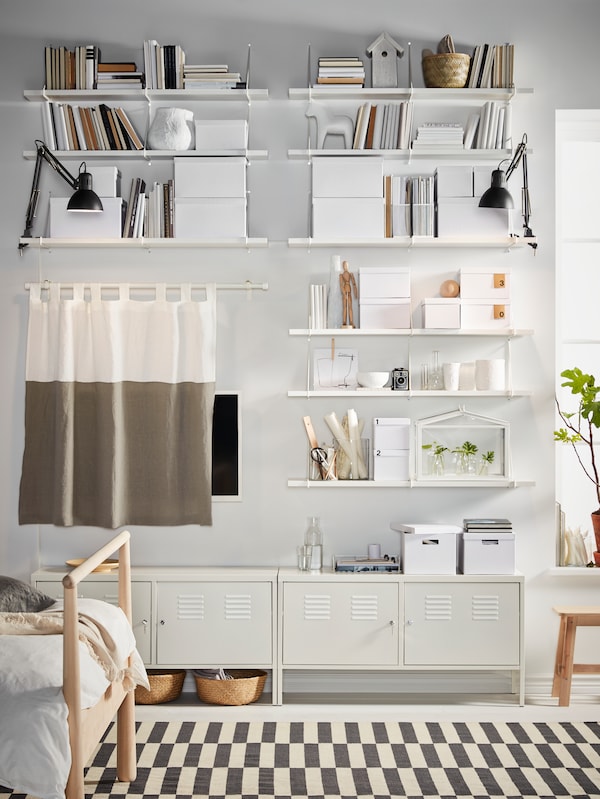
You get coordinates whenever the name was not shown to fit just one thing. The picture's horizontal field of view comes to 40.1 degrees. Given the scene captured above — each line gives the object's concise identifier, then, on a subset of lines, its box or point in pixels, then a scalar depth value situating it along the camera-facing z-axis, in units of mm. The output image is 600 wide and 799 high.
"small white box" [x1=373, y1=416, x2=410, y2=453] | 3678
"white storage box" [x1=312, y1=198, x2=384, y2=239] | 3713
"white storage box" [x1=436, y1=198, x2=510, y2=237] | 3729
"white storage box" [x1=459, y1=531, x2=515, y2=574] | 3584
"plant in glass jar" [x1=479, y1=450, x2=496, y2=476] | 3783
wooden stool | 3535
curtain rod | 3779
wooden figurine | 3729
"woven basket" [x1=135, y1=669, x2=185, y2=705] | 3559
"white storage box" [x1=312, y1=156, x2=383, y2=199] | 3711
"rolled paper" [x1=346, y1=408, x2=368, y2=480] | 3703
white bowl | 3672
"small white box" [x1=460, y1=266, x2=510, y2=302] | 3730
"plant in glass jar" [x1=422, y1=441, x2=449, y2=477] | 3785
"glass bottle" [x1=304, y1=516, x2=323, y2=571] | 3691
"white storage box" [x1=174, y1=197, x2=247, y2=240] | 3711
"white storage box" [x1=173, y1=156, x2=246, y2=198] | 3705
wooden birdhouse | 3768
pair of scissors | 3670
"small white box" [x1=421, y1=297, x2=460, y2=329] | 3674
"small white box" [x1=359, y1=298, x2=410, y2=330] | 3730
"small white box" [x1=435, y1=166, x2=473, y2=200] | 3730
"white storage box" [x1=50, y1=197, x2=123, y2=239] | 3717
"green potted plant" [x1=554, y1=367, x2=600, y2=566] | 3562
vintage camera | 3721
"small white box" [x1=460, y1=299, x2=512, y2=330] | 3738
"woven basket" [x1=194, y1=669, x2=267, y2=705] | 3510
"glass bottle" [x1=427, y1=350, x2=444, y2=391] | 3768
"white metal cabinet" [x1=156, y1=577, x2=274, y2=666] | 3537
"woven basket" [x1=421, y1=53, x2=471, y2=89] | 3705
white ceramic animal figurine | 3762
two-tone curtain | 3742
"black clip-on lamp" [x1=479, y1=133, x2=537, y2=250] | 3527
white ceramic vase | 3703
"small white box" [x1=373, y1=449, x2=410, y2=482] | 3682
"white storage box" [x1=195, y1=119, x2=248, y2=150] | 3715
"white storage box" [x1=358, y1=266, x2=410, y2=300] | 3729
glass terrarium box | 3770
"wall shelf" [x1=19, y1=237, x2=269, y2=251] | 3689
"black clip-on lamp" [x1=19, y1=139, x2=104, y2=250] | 3471
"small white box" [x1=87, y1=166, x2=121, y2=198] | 3719
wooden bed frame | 2082
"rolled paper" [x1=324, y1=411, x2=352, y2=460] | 3703
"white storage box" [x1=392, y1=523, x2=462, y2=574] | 3582
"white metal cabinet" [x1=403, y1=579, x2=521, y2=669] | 3520
